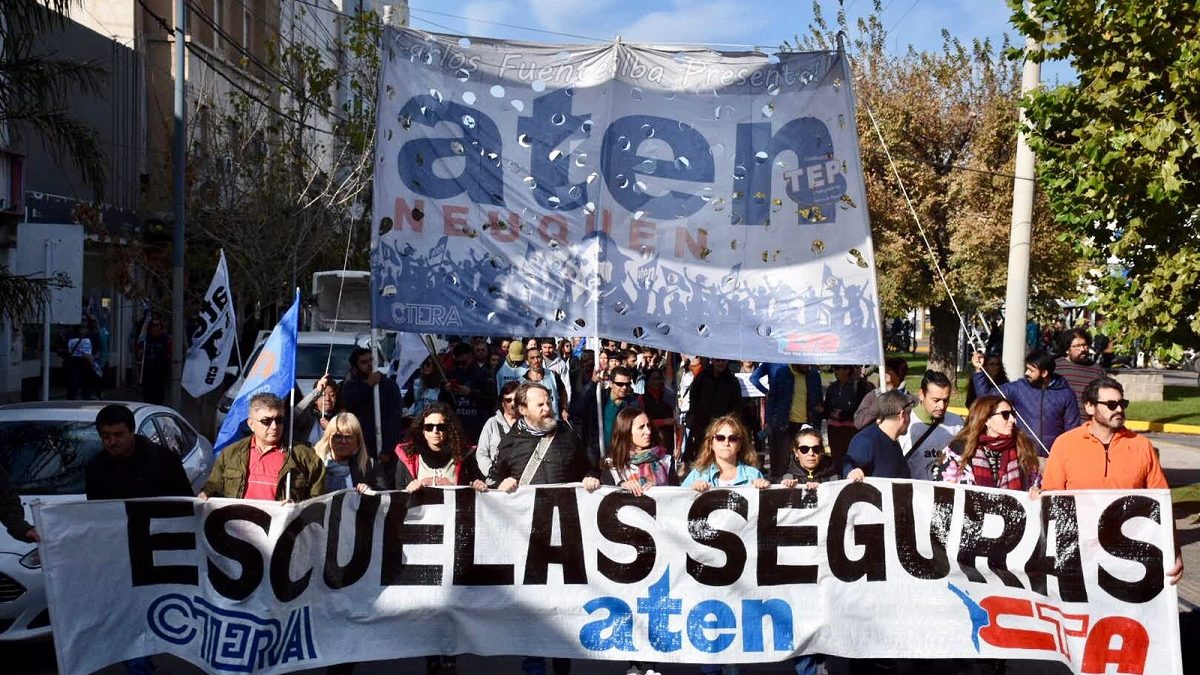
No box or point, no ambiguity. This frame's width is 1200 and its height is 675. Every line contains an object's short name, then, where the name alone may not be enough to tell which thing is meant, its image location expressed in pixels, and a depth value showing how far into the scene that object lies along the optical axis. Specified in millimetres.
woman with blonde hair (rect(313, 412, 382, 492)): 8055
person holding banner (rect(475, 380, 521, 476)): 8484
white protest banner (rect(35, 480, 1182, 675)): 7109
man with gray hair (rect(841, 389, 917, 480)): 7734
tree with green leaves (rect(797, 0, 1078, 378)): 32188
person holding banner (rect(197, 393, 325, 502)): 7309
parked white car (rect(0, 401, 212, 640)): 8008
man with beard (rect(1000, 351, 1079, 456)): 10758
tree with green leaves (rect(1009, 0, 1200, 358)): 12125
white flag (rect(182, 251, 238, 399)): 10812
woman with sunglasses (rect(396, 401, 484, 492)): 7824
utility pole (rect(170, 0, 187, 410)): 21562
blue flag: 7895
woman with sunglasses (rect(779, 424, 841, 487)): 7801
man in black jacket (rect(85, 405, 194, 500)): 7301
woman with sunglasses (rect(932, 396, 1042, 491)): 7941
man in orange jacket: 7621
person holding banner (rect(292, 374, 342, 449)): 10484
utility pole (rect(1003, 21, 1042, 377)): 14516
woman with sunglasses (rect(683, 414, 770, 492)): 7480
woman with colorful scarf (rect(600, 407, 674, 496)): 7703
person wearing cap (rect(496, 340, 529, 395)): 16562
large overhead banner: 8578
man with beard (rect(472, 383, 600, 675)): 7719
